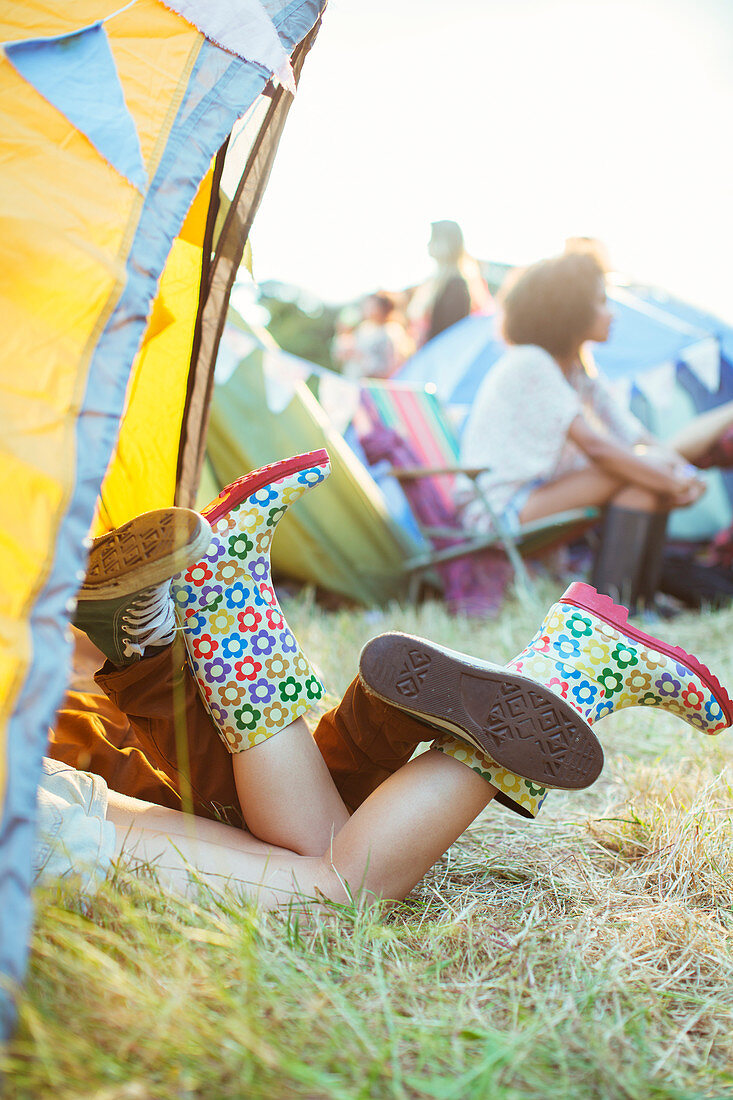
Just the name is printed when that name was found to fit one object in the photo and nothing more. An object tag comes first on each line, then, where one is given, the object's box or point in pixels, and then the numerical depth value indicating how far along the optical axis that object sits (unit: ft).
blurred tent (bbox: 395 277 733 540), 12.05
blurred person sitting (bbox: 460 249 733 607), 8.36
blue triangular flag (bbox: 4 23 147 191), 2.65
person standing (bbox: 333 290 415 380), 16.48
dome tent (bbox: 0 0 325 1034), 1.98
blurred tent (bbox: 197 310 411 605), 8.04
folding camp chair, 8.57
